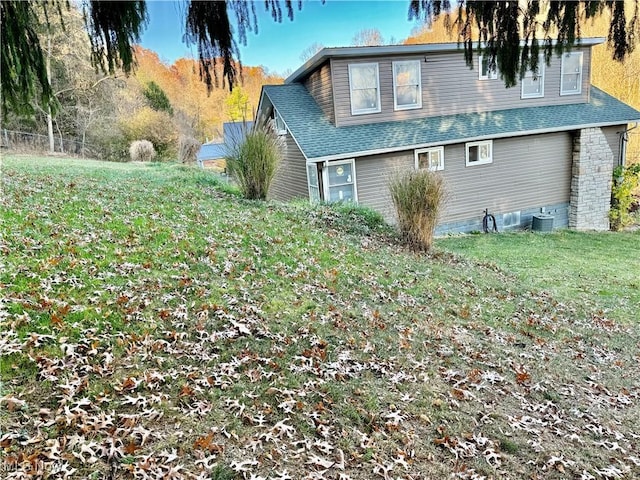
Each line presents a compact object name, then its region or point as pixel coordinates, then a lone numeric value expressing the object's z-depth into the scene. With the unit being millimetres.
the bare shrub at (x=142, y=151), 19922
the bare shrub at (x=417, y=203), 7566
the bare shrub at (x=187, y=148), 21250
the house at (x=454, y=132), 11484
